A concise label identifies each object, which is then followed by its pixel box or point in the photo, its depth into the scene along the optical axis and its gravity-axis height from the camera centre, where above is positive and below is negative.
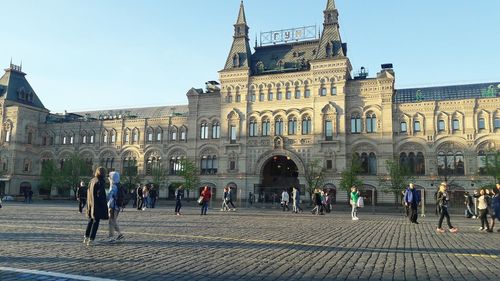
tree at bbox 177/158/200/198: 52.69 +1.10
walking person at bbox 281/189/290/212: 36.09 -1.26
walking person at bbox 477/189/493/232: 17.77 -0.85
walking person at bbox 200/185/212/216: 25.81 -0.88
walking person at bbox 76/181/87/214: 25.39 -0.85
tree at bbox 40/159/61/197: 60.12 +0.42
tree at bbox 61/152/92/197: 59.47 +1.18
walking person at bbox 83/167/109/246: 10.97 -0.68
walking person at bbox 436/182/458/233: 16.91 -0.62
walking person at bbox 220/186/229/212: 31.62 -0.90
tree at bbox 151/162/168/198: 56.73 +0.85
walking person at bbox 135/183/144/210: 31.06 -1.32
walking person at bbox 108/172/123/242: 11.98 -0.66
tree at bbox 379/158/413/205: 44.75 +0.96
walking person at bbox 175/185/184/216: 25.48 -1.09
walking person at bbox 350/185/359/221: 25.59 -0.87
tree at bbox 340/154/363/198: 45.59 +1.00
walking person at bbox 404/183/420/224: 20.58 -0.59
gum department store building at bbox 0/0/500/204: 47.47 +7.47
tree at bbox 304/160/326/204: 47.94 +1.10
